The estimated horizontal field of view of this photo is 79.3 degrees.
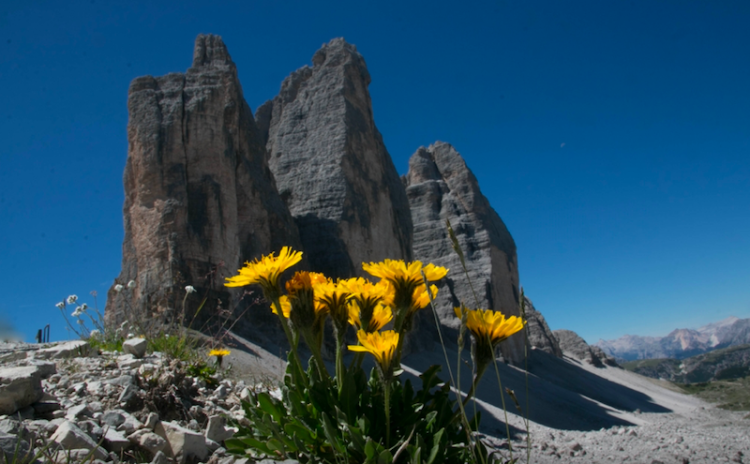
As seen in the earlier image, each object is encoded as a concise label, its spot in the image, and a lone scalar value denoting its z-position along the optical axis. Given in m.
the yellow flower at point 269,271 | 1.98
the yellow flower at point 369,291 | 2.02
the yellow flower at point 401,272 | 1.99
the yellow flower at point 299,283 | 1.95
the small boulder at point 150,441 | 2.78
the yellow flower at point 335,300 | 2.03
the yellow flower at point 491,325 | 1.87
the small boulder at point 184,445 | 2.77
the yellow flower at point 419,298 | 2.06
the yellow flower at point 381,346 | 1.73
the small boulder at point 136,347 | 4.39
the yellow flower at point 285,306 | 2.04
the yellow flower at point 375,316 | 2.13
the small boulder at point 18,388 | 2.74
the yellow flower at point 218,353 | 4.10
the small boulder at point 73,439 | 2.47
